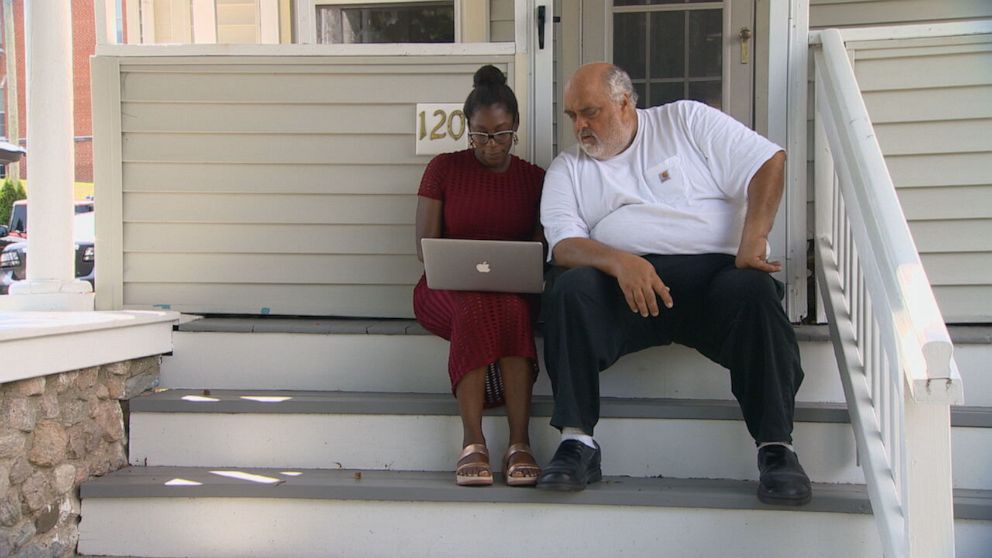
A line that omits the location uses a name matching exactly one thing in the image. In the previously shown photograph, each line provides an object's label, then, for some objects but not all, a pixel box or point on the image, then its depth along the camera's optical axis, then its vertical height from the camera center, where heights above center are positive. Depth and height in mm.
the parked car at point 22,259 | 6840 -93
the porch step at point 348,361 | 2535 -362
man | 2111 -39
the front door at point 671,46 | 3922 +923
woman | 2289 -141
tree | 11992 +729
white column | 3053 +271
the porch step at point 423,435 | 2277 -526
